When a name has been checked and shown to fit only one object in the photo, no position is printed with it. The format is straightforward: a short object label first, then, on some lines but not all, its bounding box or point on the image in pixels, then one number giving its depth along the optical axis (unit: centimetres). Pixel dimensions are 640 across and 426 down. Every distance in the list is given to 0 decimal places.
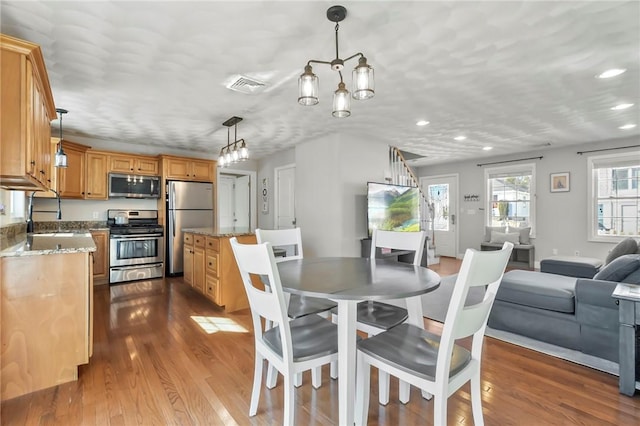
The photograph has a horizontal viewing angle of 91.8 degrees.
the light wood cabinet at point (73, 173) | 442
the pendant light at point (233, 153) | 358
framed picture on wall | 572
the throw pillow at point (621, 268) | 228
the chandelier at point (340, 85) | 166
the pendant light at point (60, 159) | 334
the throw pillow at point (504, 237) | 617
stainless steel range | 473
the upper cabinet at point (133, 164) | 498
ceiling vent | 274
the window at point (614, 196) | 509
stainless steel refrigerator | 526
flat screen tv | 467
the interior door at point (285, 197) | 573
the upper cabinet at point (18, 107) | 179
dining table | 134
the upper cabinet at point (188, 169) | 531
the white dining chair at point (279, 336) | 135
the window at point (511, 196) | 621
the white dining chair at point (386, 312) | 176
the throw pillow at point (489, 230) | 646
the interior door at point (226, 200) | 677
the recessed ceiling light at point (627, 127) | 432
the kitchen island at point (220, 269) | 341
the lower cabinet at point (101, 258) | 460
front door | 742
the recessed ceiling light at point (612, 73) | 263
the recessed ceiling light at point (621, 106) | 349
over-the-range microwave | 494
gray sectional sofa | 224
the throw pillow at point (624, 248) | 317
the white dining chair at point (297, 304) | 195
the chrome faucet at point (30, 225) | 384
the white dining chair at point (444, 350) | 120
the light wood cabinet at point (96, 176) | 476
